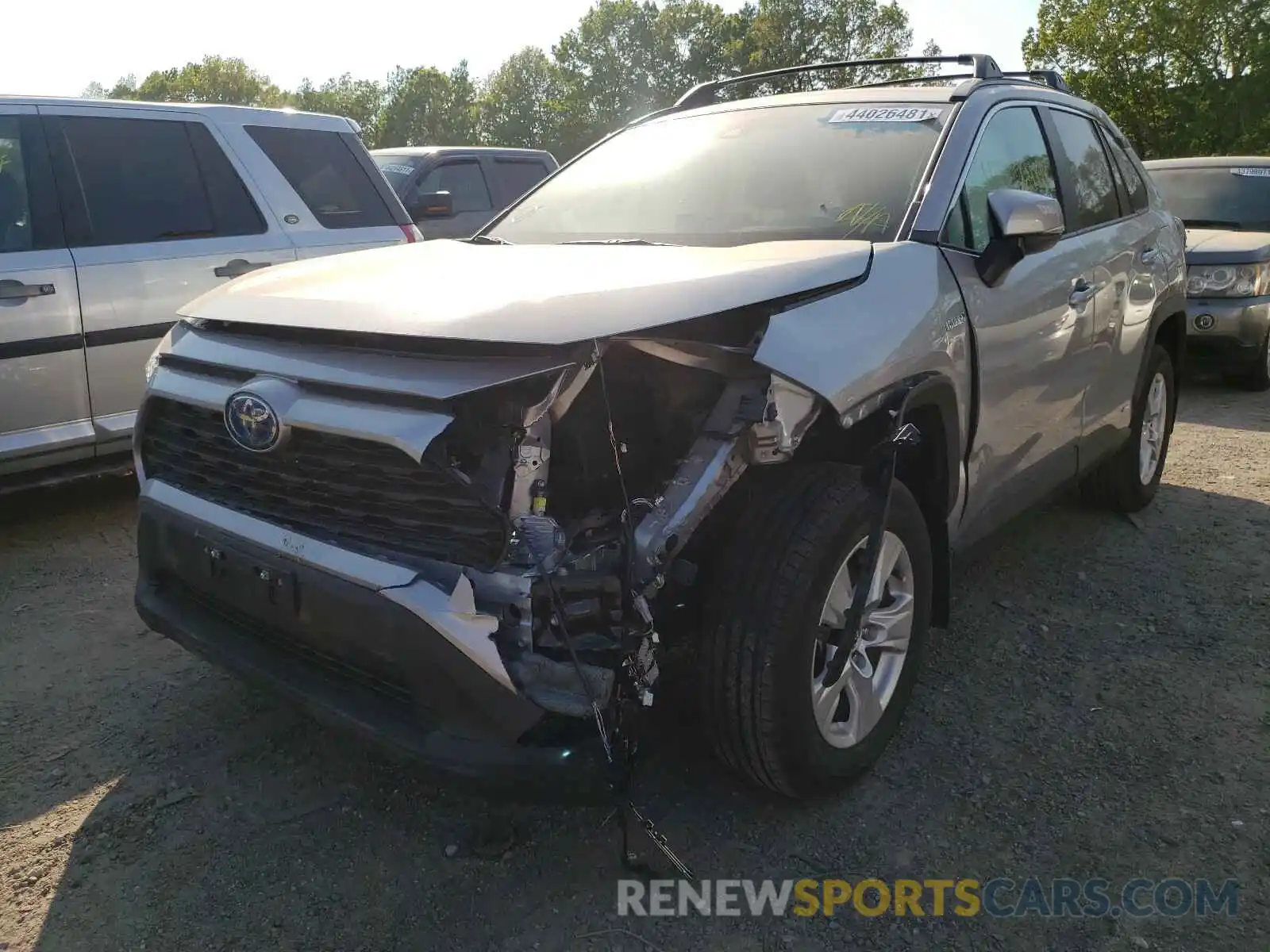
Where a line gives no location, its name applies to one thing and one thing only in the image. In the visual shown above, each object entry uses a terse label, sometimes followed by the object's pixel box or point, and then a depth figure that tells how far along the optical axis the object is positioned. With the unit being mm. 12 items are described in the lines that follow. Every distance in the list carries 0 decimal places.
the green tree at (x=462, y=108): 76062
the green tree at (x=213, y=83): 81375
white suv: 4227
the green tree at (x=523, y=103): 71750
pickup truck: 9602
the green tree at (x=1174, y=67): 24516
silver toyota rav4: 2064
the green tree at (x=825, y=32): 65812
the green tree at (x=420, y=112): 78125
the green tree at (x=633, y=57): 70312
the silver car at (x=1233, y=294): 7156
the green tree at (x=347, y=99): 83625
